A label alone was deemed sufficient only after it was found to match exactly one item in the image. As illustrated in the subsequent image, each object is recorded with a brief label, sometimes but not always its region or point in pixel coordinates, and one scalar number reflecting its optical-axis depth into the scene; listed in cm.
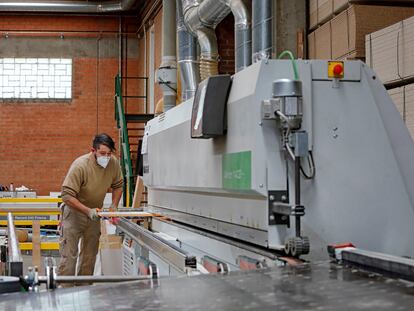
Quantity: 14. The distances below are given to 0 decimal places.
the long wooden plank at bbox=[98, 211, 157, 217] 525
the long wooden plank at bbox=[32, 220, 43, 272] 635
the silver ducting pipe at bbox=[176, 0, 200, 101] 668
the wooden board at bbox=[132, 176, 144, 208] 820
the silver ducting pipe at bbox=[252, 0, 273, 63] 457
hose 273
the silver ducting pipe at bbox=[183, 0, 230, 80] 598
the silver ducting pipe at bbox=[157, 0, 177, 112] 884
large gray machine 268
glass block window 1406
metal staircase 1011
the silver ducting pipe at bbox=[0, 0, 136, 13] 1266
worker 584
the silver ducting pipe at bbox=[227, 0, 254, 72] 513
